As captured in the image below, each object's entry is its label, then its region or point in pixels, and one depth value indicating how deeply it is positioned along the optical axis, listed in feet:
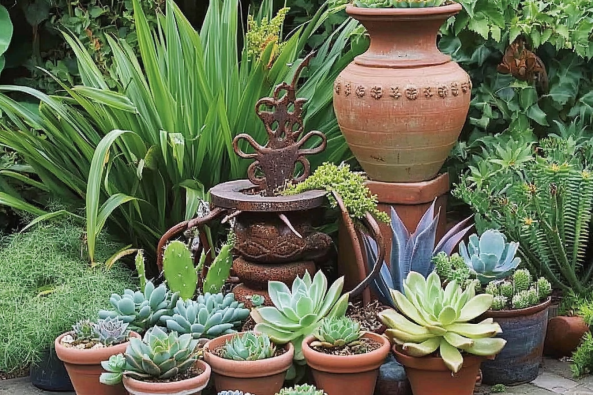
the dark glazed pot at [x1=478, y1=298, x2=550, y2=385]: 19.62
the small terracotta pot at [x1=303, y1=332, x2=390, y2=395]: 17.49
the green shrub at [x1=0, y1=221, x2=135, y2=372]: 19.87
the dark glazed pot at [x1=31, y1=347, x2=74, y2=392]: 20.37
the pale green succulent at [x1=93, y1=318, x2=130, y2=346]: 18.40
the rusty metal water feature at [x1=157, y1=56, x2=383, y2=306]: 19.97
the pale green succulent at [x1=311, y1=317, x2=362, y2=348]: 17.78
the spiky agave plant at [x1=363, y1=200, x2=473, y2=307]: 20.27
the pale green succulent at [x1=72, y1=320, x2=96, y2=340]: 18.82
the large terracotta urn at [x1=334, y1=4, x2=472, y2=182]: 21.40
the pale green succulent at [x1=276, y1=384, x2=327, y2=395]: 16.38
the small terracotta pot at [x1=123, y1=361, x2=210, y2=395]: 16.75
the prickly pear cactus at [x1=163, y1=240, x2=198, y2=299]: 20.18
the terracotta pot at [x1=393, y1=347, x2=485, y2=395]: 18.09
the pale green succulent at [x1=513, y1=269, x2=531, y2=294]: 19.93
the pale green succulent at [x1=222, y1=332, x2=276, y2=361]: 17.64
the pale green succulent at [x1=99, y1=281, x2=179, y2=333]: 19.08
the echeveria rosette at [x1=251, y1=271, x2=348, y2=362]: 18.44
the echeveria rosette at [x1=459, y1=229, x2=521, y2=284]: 19.98
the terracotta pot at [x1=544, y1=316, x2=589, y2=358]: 21.11
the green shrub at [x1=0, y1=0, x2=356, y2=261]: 24.06
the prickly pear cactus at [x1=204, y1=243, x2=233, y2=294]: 20.98
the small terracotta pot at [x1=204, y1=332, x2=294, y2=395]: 17.48
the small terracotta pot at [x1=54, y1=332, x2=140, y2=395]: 18.10
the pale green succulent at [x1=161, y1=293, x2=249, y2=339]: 18.82
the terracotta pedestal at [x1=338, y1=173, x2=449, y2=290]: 22.24
